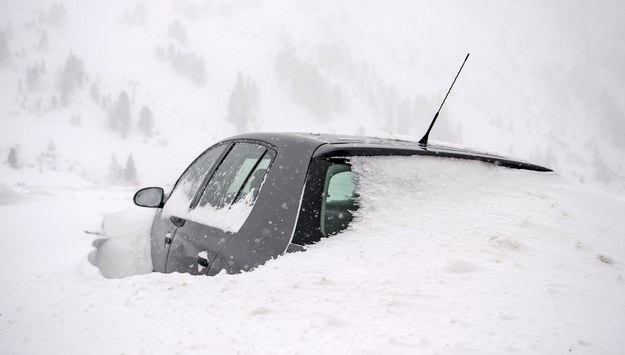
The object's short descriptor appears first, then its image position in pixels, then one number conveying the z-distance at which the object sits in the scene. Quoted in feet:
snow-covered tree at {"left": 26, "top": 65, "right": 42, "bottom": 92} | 343.05
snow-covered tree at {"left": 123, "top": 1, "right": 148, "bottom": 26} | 555.28
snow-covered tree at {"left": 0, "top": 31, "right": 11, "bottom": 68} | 388.78
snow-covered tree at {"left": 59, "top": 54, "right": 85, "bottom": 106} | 328.12
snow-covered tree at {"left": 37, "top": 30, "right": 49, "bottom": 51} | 427.33
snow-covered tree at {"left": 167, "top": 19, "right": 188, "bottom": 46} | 507.30
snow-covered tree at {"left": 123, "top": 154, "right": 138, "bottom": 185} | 215.82
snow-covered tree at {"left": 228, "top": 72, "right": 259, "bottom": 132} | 378.73
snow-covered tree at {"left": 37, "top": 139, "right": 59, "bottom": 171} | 228.02
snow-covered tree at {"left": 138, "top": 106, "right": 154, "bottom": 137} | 318.45
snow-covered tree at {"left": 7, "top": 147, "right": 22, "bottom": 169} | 206.83
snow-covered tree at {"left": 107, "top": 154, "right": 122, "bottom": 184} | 224.94
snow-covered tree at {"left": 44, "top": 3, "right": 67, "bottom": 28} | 501.56
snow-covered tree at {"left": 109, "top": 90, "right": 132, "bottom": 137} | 307.37
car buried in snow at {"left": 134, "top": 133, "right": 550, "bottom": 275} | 6.85
